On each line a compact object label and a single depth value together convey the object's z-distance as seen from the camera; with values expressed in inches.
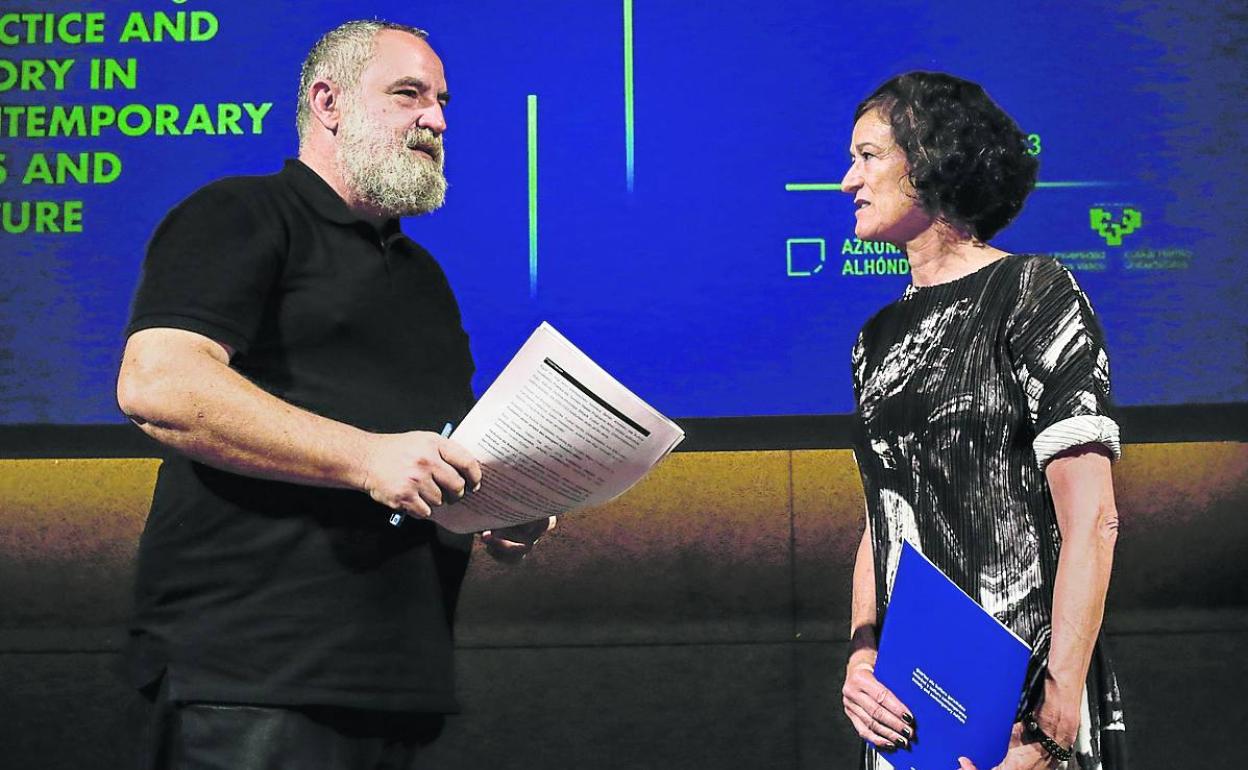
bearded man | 134.2
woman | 136.1
